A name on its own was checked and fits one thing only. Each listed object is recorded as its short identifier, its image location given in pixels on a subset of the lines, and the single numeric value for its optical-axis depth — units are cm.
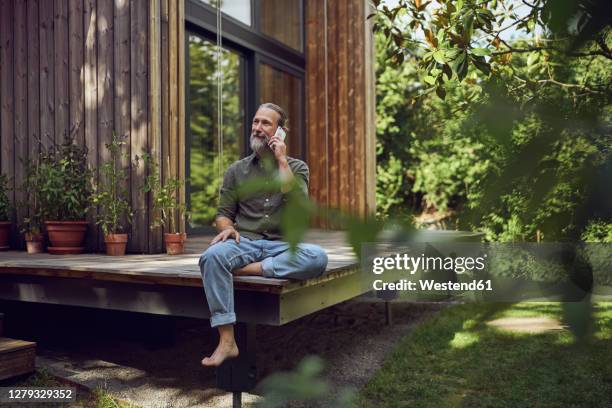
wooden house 402
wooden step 299
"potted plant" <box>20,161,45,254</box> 421
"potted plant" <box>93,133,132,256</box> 392
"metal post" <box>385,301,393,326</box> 505
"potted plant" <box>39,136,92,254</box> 406
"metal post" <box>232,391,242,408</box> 270
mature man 254
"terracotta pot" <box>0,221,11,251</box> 456
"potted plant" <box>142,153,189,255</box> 391
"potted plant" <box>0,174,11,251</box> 457
